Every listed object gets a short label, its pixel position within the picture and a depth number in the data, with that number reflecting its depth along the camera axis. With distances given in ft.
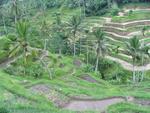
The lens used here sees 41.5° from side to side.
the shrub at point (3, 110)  29.49
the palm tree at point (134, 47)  70.81
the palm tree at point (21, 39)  55.07
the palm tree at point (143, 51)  74.73
